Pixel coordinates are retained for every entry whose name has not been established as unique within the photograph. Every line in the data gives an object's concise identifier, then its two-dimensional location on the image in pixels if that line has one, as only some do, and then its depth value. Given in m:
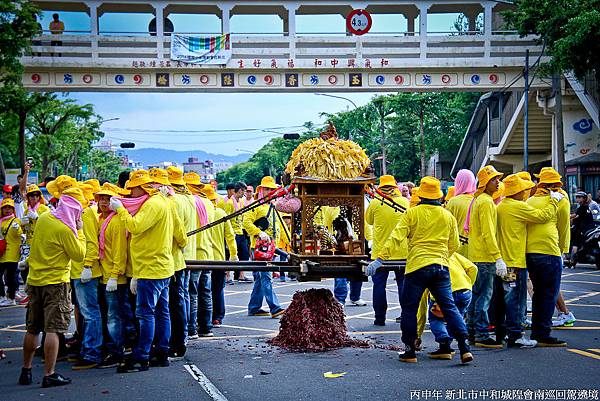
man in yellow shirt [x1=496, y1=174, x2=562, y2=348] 8.62
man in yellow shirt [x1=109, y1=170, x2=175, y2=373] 7.45
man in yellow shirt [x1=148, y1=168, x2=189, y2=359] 7.88
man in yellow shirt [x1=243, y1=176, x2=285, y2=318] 11.03
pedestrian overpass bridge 27.64
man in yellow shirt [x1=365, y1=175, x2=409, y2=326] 9.96
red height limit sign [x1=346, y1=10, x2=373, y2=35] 28.42
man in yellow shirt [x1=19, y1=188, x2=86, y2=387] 7.22
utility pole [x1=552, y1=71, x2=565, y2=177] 25.48
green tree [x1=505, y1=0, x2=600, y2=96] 20.31
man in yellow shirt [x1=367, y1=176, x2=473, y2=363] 7.66
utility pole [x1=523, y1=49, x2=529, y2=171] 25.78
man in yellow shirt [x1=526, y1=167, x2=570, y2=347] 8.67
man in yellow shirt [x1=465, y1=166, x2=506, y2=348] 8.48
